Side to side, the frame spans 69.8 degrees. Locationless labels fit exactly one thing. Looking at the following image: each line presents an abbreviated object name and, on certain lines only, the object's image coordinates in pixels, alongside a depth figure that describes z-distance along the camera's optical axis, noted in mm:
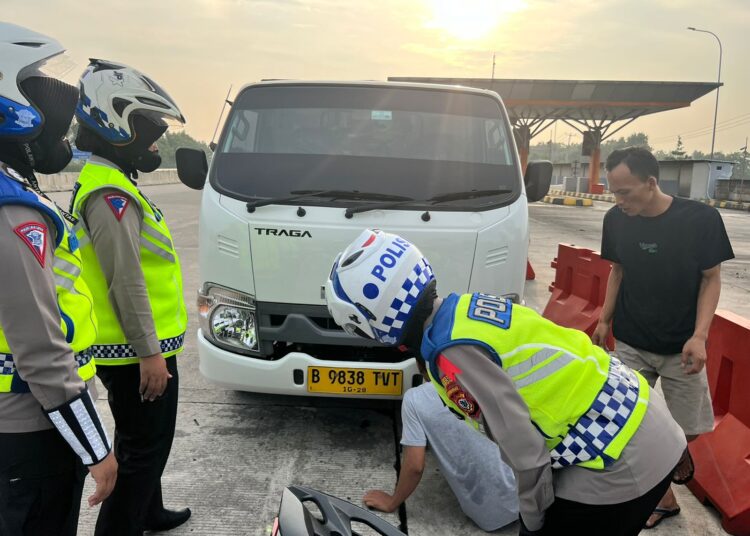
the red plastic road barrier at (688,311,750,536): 2715
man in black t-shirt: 2576
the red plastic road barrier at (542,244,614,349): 5234
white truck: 3021
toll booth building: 32062
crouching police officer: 1414
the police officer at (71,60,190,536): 1915
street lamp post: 33875
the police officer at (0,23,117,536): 1286
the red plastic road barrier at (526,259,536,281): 8441
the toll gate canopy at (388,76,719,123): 26844
